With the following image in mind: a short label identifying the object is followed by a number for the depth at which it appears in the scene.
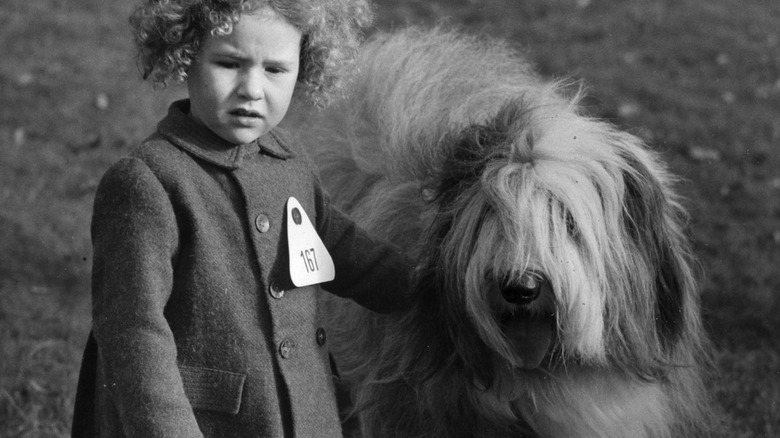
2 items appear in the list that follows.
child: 2.57
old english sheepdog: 2.99
